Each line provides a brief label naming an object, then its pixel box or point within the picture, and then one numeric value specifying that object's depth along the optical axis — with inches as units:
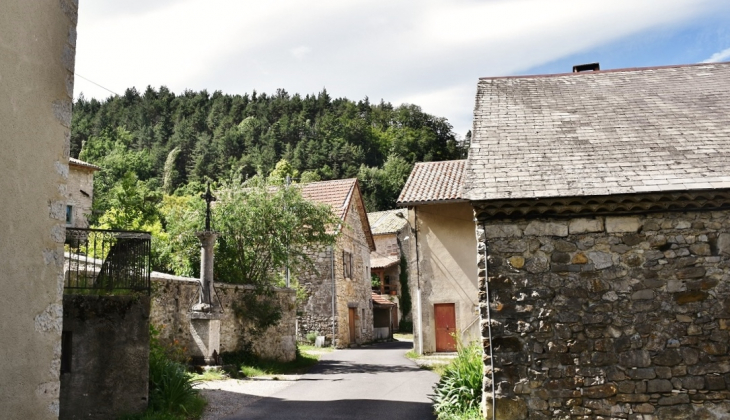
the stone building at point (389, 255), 1550.2
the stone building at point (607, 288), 309.7
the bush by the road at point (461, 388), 356.5
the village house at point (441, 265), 767.7
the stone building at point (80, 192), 1171.9
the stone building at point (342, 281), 1022.4
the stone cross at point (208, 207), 609.3
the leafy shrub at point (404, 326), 1541.6
